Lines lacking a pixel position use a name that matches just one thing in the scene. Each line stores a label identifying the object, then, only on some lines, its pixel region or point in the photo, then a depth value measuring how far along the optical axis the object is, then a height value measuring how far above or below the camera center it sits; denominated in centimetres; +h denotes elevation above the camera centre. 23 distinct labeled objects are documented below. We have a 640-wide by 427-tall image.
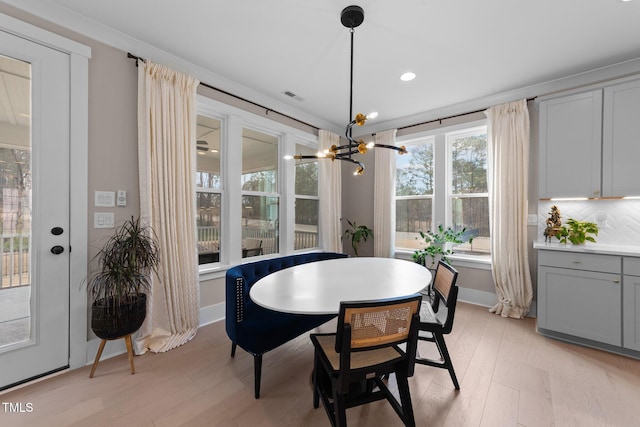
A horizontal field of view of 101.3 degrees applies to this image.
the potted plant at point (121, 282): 200 -57
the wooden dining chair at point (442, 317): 187 -80
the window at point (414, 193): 416 +34
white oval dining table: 151 -51
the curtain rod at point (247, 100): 242 +141
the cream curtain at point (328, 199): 434 +22
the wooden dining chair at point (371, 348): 129 -74
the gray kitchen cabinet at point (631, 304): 227 -78
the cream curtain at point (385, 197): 428 +26
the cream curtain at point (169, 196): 243 +15
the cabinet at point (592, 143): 250 +73
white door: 190 +0
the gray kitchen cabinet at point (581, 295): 237 -78
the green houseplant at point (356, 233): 452 -37
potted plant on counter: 272 -18
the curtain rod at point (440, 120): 357 +139
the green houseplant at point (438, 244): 376 -47
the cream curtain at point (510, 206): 316 +10
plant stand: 204 -113
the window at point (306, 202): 421 +17
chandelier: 195 +149
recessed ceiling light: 293 +155
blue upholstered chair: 188 -87
